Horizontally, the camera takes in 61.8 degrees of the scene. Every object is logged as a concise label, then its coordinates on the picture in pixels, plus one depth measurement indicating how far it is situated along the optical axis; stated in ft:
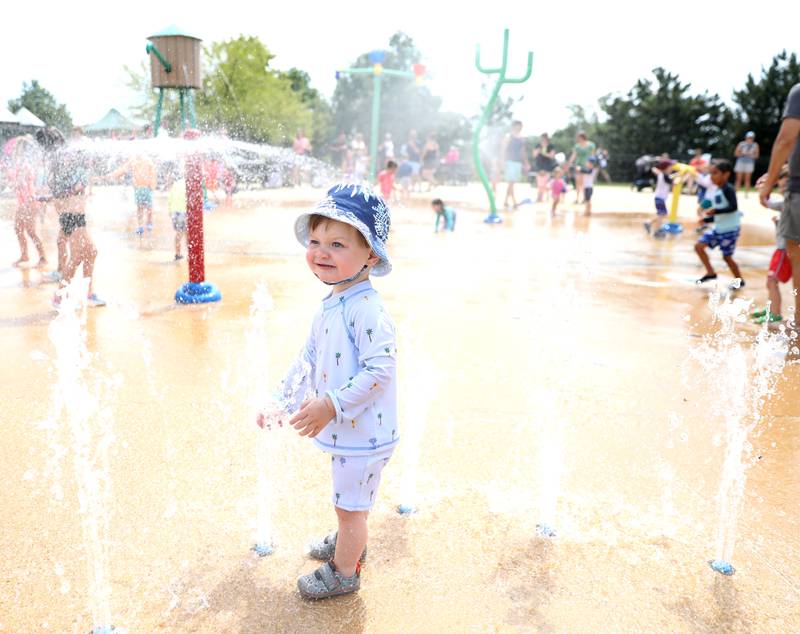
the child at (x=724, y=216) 21.86
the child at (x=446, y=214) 36.42
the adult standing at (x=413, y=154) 68.22
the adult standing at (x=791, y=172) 15.74
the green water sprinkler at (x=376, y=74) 60.55
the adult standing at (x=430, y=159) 69.99
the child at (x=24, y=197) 22.61
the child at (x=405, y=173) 66.23
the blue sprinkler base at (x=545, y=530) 7.86
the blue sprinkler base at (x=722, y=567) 7.20
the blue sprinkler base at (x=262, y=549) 7.34
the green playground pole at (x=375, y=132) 63.29
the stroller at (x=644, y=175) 83.61
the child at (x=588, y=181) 48.73
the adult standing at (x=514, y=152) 48.33
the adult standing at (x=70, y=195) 16.71
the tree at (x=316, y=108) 171.42
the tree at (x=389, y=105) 169.07
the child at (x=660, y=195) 36.73
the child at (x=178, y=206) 24.27
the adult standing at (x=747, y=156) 64.95
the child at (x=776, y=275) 17.75
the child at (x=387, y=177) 49.08
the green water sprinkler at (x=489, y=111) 38.19
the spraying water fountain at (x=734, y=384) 8.38
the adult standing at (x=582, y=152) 50.65
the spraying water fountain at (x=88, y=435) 6.82
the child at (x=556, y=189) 48.32
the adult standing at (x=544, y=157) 53.04
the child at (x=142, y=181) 27.73
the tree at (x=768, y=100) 100.89
